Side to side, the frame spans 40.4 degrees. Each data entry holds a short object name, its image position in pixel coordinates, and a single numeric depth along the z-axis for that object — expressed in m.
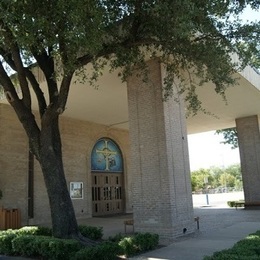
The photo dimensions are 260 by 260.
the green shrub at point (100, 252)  8.01
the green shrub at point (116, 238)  9.97
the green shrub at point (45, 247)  8.59
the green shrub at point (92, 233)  11.32
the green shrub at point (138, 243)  9.21
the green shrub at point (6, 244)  10.23
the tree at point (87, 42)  8.37
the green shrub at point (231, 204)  25.51
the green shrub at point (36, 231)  11.14
